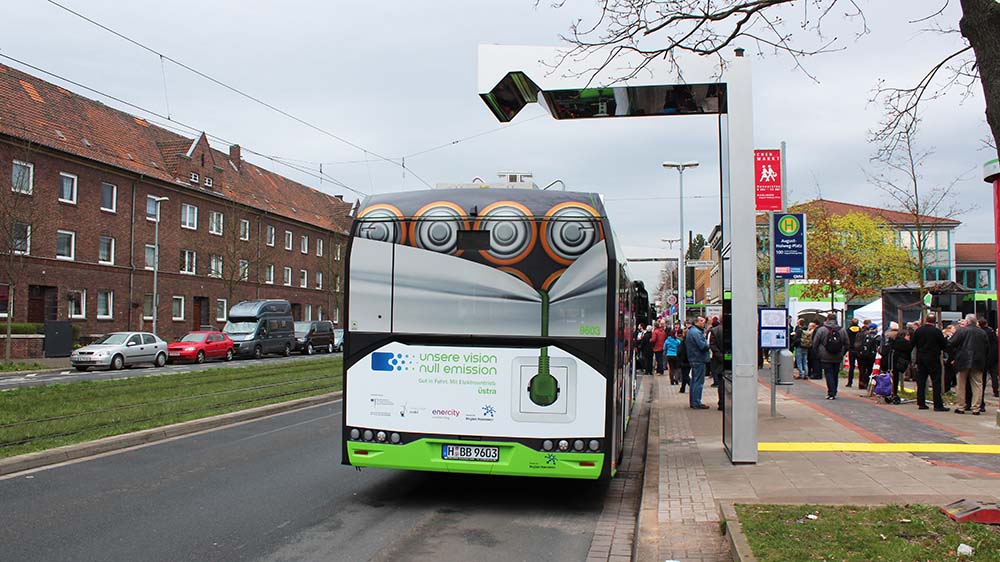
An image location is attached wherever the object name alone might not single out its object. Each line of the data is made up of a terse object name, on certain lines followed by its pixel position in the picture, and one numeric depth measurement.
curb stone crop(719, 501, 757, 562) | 5.20
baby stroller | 15.14
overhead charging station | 8.87
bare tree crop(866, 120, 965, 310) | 19.56
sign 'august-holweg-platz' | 12.73
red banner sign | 12.75
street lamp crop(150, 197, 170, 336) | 39.12
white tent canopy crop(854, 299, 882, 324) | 35.81
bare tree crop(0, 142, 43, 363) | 28.88
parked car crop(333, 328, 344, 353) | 50.79
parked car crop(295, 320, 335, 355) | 44.69
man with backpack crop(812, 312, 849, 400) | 15.92
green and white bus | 7.25
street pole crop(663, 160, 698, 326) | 39.72
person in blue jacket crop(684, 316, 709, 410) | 15.08
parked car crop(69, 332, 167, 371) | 29.05
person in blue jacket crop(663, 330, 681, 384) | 21.06
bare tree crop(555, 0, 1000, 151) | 5.11
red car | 34.23
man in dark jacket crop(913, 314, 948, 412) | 13.38
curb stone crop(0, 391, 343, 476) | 9.02
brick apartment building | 35.19
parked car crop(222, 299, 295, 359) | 38.88
